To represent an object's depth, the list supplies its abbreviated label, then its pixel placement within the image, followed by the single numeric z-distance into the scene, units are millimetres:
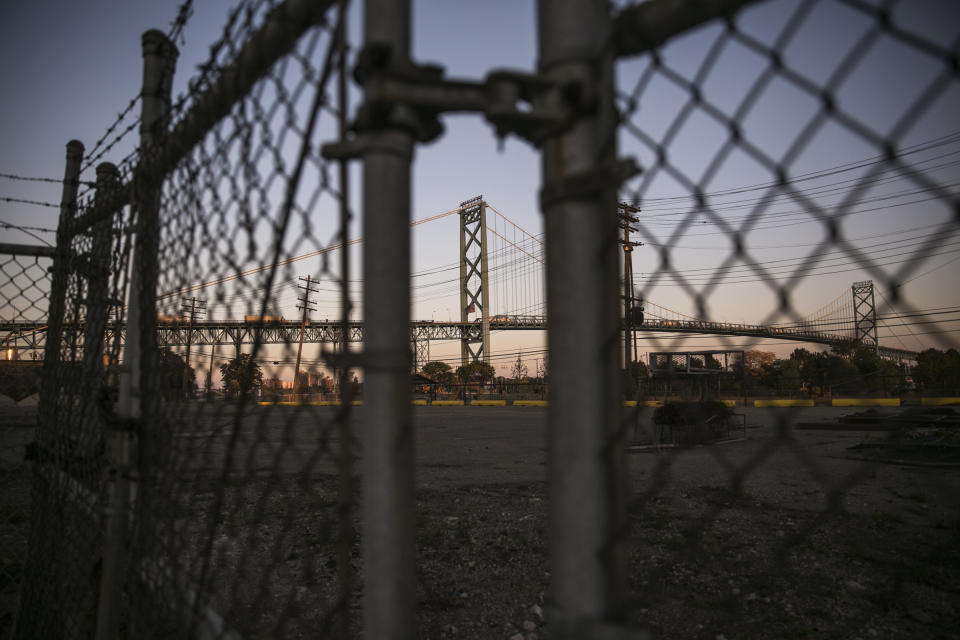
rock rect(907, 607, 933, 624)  2346
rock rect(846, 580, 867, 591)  2684
